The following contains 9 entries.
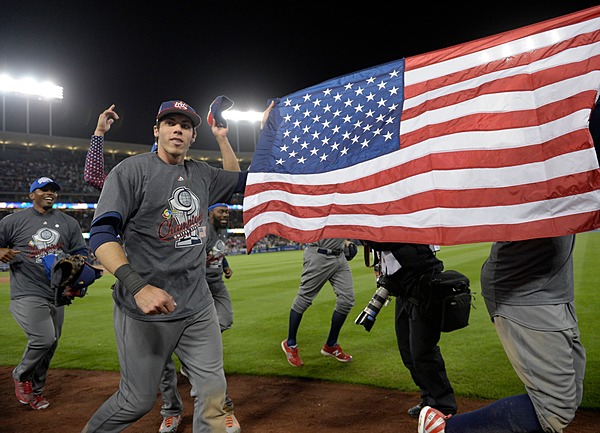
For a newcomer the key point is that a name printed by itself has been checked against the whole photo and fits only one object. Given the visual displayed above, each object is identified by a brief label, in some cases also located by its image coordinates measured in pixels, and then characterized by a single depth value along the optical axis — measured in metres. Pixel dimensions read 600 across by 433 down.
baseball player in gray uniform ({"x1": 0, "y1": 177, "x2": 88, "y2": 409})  4.82
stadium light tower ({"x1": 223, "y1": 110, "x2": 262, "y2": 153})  48.53
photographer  3.59
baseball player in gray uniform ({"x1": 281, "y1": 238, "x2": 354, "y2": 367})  5.97
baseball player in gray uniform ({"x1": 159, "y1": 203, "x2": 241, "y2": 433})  5.54
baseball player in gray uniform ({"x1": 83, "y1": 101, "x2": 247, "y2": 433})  2.80
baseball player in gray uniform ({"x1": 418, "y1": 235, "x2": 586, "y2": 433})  2.37
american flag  2.64
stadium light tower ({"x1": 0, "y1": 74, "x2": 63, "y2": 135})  39.54
